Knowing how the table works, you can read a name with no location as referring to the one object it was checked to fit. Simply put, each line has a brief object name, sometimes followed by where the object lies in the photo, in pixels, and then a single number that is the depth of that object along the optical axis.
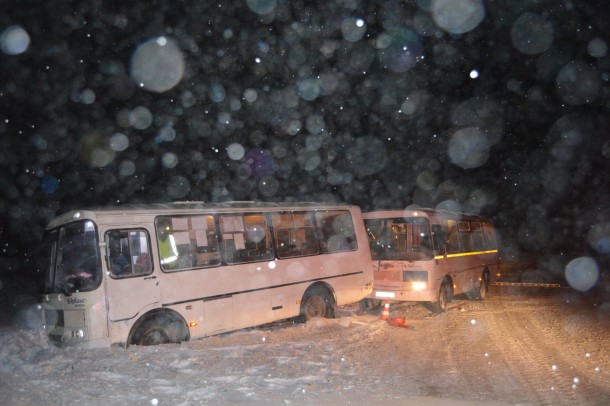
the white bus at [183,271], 9.09
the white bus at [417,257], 14.25
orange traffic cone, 12.88
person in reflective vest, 10.02
